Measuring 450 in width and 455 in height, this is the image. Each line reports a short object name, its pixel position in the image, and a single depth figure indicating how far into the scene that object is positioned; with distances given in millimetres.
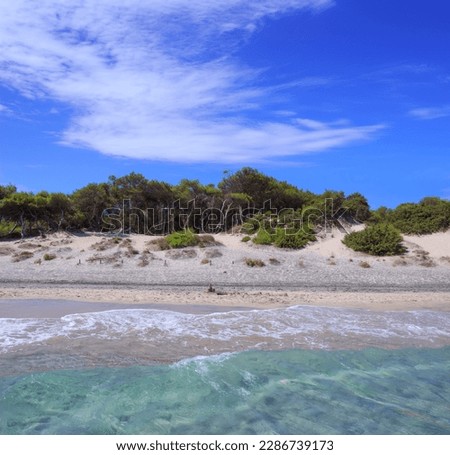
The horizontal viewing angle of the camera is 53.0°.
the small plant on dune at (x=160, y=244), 25062
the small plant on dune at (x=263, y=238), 26234
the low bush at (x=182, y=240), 25109
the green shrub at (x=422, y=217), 27719
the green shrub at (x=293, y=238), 25781
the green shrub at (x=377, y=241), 24375
